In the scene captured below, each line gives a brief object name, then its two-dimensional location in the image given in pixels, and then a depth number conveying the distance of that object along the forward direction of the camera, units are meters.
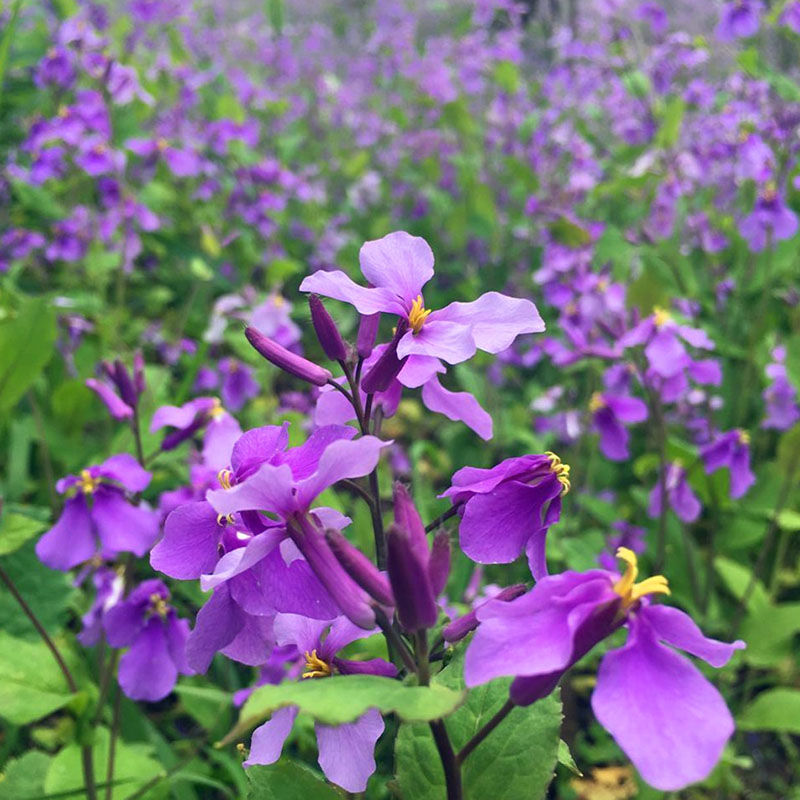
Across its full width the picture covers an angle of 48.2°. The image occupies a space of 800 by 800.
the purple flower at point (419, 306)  0.11
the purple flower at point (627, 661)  0.08
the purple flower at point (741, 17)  0.45
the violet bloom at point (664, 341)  0.26
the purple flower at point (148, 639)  0.19
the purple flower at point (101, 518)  0.19
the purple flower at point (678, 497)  0.28
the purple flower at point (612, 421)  0.29
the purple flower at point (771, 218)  0.36
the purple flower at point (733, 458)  0.28
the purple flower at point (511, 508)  0.11
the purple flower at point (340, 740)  0.11
